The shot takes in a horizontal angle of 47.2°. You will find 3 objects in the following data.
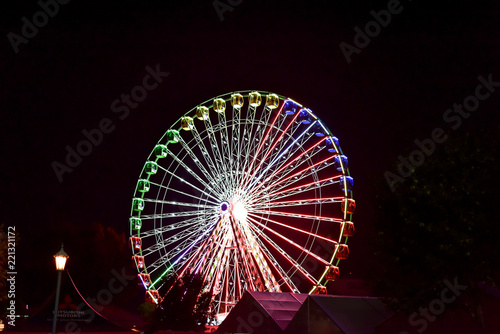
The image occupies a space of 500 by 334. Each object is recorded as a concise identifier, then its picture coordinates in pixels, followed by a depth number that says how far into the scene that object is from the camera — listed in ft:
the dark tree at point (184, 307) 86.43
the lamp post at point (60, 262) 50.98
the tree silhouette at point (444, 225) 54.29
